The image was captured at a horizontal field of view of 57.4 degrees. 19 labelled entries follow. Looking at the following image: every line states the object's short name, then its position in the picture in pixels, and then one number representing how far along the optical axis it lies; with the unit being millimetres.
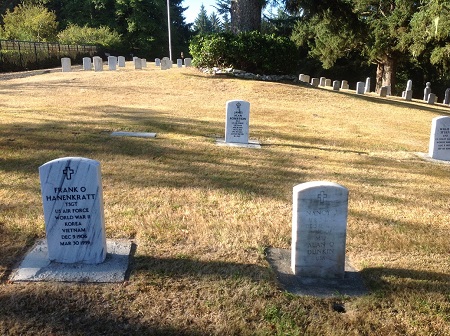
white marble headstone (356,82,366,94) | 22891
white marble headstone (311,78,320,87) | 25422
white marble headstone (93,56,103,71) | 23406
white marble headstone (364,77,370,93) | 29266
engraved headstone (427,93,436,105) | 25203
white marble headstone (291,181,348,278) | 3662
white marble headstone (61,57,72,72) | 23070
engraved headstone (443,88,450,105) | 27344
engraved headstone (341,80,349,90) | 27975
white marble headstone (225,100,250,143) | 8938
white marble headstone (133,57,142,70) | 25844
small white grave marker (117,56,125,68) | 27591
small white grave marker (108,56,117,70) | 24161
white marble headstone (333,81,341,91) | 24450
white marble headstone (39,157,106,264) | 3590
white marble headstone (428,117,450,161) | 8952
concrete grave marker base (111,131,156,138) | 8828
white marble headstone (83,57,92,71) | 24328
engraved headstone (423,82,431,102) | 27586
